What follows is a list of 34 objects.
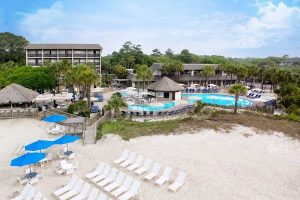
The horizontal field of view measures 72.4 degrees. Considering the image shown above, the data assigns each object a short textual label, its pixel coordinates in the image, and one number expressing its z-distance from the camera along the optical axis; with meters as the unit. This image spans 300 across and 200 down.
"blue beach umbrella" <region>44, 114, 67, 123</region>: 18.35
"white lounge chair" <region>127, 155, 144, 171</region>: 12.53
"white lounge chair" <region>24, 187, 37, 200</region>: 9.71
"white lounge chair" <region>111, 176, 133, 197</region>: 10.24
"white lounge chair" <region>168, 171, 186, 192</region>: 10.53
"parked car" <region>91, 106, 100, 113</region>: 25.40
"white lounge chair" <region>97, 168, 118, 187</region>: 11.04
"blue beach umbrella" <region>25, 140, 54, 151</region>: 13.10
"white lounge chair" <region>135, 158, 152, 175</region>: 12.15
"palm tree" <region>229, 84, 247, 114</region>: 24.19
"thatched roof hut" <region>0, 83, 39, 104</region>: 23.46
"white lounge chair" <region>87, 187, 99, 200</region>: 9.64
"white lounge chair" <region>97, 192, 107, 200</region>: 9.38
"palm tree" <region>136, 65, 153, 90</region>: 36.43
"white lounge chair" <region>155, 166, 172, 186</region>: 11.01
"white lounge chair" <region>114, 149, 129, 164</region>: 13.23
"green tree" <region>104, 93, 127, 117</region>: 22.07
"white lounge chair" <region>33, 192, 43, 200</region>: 9.49
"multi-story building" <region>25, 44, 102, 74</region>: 46.77
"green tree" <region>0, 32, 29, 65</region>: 59.61
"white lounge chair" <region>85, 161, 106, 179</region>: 11.65
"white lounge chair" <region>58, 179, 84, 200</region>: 9.92
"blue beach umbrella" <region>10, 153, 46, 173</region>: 11.32
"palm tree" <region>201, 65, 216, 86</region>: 46.54
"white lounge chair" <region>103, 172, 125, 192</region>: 10.62
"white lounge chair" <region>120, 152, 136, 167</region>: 12.90
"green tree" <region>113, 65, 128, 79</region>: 49.55
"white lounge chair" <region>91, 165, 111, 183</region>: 11.33
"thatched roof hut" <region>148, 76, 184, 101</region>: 33.86
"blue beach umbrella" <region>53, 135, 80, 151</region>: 13.85
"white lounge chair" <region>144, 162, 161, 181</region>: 11.45
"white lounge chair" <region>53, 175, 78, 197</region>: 10.19
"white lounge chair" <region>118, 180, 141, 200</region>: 9.78
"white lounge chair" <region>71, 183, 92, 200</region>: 9.85
